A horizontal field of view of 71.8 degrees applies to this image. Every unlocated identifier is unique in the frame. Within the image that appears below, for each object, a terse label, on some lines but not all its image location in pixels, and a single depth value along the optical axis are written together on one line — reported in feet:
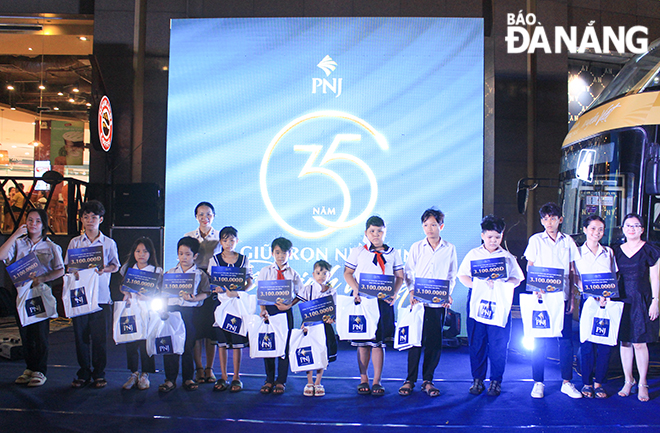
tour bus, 14.21
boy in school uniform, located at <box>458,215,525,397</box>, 12.67
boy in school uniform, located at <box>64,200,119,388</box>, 13.15
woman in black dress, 12.52
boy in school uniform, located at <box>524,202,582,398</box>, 12.78
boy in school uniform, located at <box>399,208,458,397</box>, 12.90
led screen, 19.79
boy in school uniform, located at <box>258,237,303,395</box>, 12.65
